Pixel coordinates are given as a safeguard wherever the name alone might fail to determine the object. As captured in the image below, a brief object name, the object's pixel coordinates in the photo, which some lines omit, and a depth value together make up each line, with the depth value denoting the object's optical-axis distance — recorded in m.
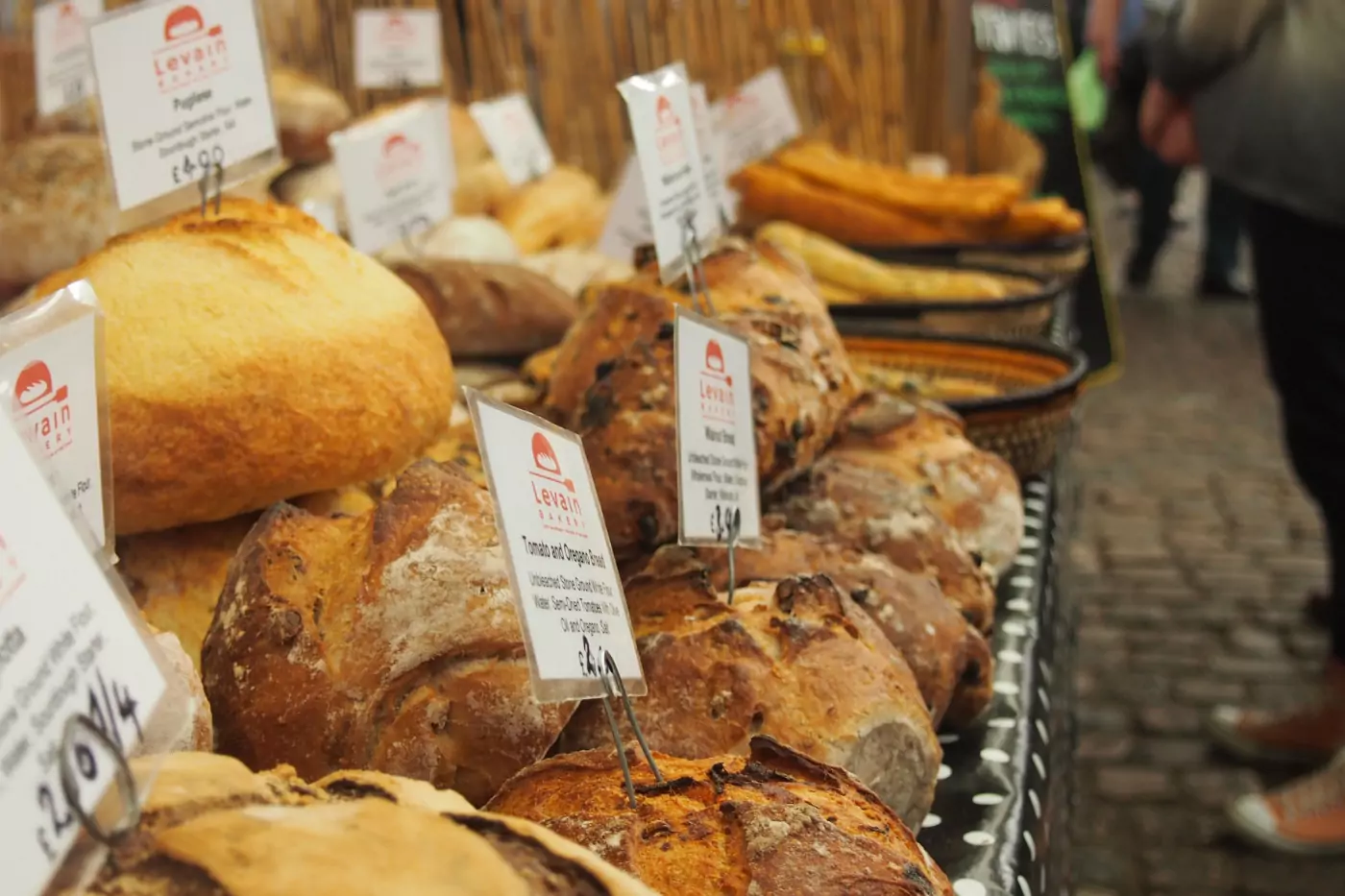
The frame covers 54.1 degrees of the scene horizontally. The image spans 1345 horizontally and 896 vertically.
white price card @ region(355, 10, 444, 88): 3.03
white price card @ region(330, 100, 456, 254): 1.91
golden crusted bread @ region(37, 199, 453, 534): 1.12
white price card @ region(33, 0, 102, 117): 2.01
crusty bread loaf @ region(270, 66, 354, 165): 2.74
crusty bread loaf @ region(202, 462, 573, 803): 0.91
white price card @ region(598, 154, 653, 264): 2.35
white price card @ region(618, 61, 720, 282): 1.34
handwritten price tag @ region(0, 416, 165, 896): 0.48
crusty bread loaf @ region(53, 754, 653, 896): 0.53
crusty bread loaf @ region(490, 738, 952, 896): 0.73
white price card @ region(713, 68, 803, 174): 2.58
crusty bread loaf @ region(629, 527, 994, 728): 1.19
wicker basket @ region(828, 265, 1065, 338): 2.44
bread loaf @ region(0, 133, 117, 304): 1.94
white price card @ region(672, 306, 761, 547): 1.07
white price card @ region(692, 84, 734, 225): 1.63
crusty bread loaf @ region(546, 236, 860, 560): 1.22
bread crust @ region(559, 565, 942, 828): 0.98
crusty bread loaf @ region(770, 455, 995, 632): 1.37
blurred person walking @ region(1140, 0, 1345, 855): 2.41
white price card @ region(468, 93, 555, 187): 2.80
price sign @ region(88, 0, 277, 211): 1.22
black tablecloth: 1.12
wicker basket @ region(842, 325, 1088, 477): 1.87
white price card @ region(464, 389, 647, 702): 0.73
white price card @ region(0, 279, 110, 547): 0.71
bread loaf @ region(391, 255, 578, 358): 1.96
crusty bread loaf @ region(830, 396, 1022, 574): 1.53
